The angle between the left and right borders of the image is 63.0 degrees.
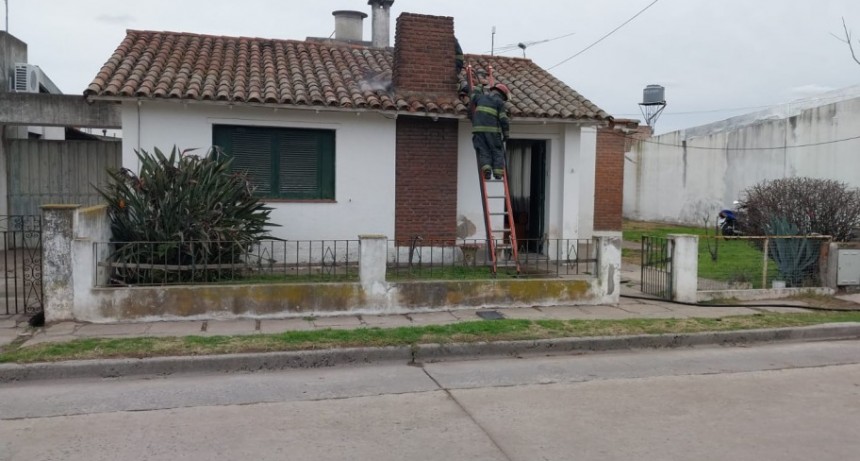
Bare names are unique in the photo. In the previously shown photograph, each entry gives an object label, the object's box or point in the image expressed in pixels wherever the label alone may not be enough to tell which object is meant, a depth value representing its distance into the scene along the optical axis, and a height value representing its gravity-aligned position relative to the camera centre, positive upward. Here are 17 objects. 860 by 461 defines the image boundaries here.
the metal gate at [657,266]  10.43 -0.89
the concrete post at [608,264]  9.77 -0.79
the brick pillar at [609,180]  16.73 +0.66
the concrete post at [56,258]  8.07 -0.68
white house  11.06 +1.30
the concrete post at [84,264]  8.13 -0.75
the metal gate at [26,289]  8.50 -1.25
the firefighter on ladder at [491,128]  10.91 +1.21
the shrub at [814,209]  11.70 +0.01
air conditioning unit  14.31 +2.47
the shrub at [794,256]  11.26 -0.75
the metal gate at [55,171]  14.00 +0.57
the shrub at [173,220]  8.86 -0.24
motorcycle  20.48 -0.38
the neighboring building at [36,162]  13.95 +0.75
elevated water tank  34.81 +5.61
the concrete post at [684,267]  10.22 -0.85
